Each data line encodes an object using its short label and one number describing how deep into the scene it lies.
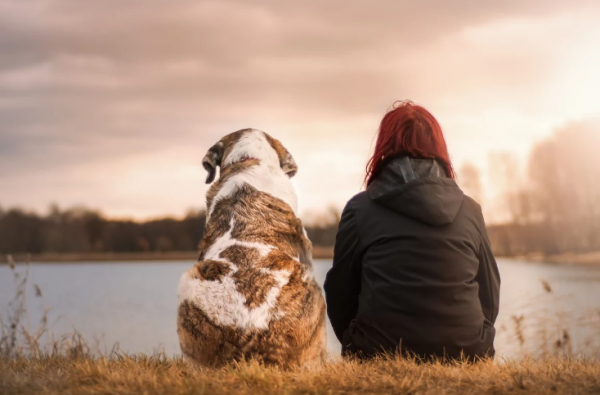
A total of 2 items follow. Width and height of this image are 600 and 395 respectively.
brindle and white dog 4.51
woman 4.62
